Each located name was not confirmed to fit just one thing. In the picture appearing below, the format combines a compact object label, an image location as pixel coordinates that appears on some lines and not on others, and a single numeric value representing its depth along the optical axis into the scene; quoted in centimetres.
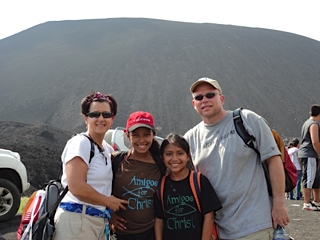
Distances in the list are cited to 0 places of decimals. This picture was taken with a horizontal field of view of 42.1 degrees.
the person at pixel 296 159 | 1082
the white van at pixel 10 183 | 775
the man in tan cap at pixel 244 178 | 314
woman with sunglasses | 308
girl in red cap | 349
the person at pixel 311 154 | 765
